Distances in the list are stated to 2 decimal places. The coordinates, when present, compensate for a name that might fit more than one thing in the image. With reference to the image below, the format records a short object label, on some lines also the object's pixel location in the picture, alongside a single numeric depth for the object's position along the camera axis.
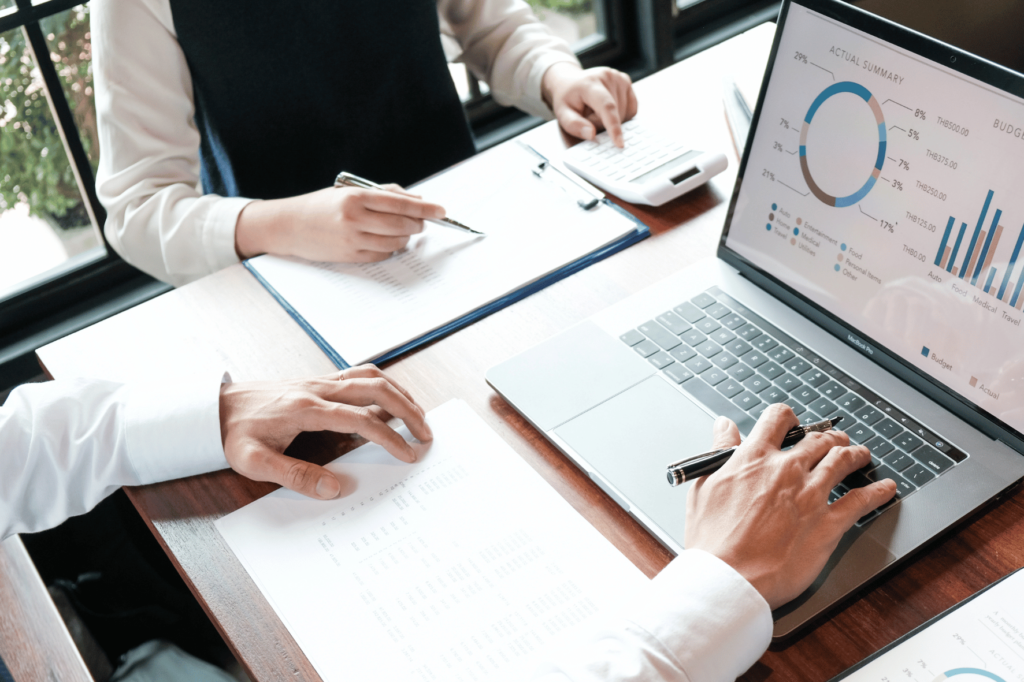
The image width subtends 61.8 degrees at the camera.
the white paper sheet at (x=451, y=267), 1.02
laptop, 0.73
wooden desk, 0.69
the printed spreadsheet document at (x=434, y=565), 0.69
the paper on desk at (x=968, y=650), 0.62
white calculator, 1.15
